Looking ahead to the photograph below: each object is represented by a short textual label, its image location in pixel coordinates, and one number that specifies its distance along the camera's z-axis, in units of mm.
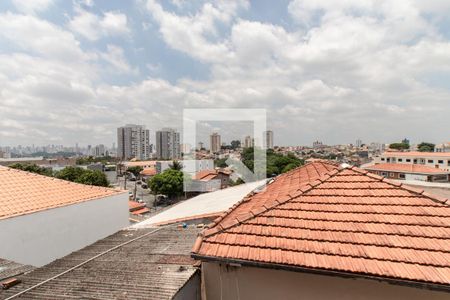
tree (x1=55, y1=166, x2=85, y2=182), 33581
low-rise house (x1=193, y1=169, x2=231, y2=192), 35656
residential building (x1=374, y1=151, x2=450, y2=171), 42203
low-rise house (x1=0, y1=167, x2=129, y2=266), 6734
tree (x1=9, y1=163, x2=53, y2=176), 35178
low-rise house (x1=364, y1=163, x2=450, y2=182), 33125
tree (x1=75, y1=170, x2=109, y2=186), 32500
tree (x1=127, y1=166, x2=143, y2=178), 64750
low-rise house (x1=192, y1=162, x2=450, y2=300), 2975
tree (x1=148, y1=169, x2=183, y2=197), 36000
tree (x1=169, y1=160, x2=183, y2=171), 41375
